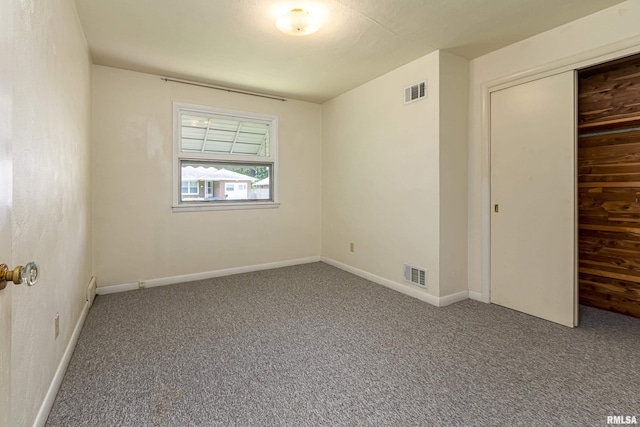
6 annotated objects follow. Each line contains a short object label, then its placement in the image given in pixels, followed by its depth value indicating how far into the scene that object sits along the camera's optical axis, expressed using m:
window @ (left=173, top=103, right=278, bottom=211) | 3.91
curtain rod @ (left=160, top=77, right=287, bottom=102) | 3.74
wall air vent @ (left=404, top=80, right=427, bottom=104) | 3.16
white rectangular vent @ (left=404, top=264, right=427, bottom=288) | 3.23
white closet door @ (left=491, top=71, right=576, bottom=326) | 2.59
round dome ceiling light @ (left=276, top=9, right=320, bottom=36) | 2.33
